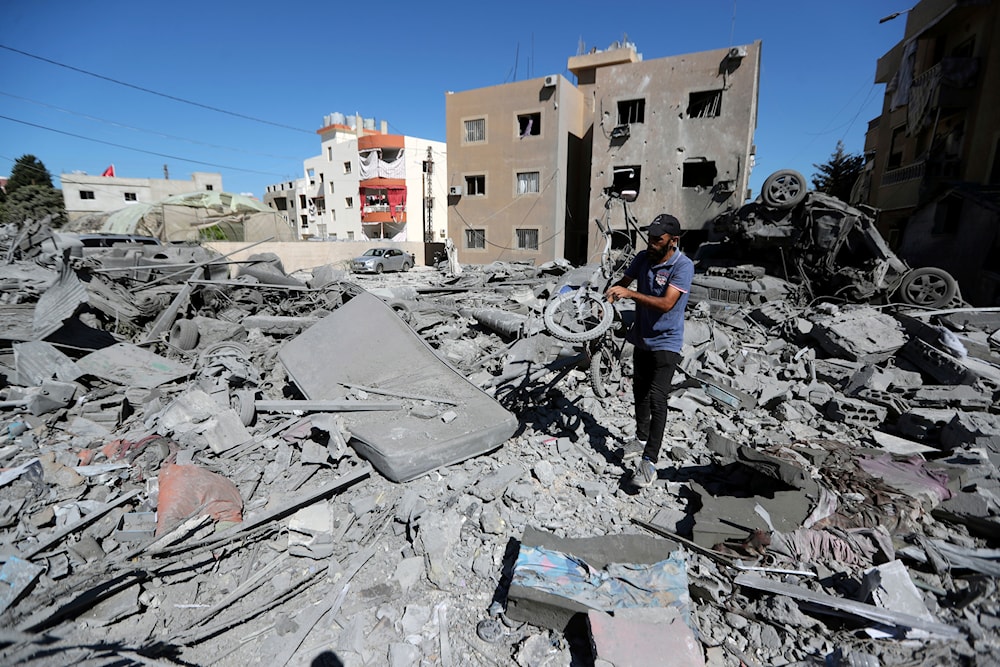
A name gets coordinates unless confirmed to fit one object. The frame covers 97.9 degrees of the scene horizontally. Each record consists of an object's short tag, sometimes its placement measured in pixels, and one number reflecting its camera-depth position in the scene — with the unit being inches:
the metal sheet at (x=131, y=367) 197.0
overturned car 395.9
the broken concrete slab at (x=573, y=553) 85.8
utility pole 1468.4
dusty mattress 137.6
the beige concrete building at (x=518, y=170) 858.1
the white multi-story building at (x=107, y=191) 1181.7
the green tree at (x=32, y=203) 1097.4
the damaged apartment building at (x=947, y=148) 467.2
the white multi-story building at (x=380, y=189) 1457.9
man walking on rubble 122.8
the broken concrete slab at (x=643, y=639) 74.1
